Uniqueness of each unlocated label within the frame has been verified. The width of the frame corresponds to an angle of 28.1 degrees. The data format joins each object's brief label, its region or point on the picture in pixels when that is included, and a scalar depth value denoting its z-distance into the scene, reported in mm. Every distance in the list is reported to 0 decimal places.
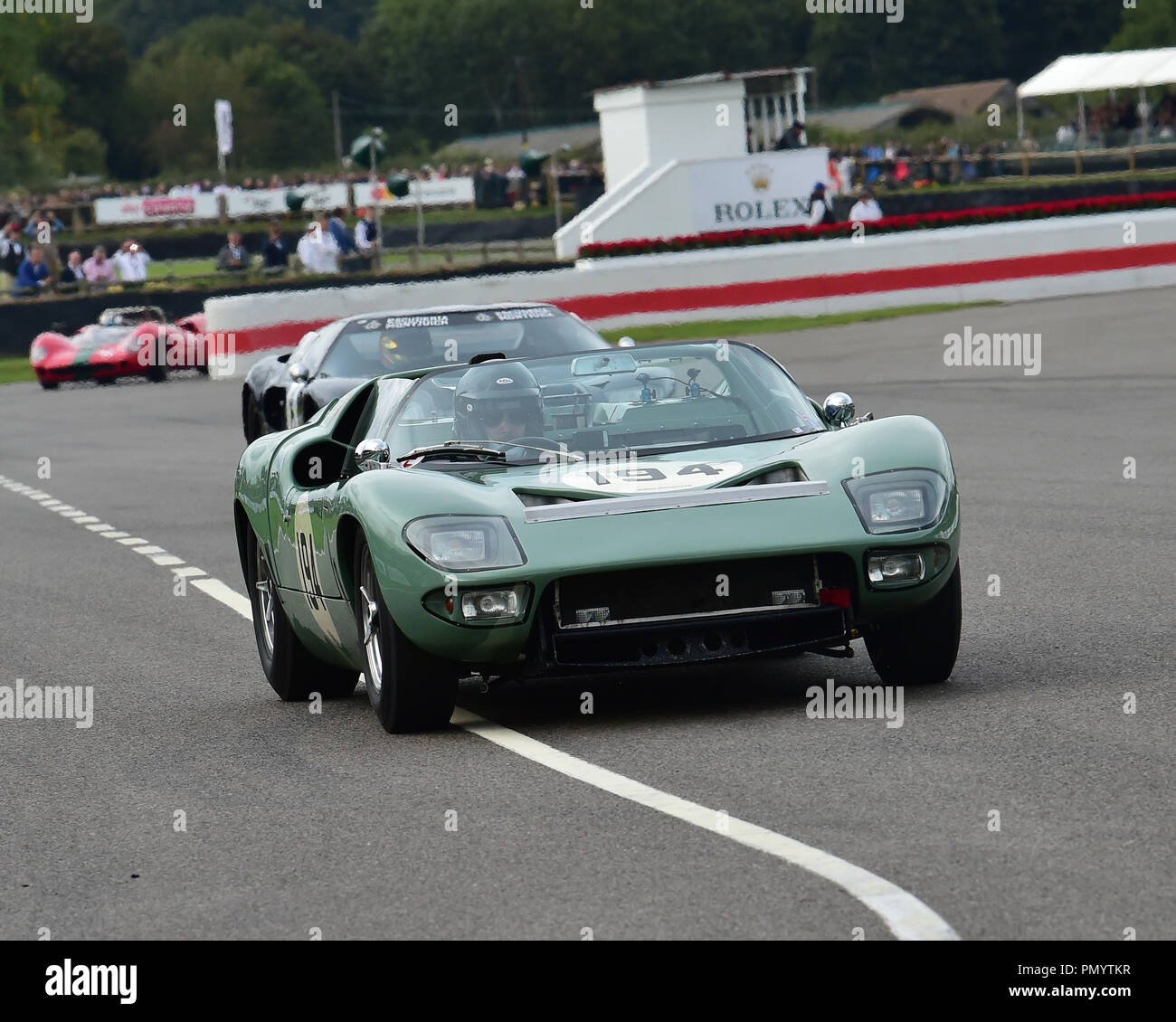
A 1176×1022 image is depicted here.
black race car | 16219
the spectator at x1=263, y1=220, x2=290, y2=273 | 40656
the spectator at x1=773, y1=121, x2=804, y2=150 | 44000
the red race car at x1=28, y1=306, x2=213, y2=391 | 35031
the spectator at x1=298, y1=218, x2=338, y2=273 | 40062
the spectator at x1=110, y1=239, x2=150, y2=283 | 42375
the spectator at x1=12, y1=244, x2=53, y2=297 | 41906
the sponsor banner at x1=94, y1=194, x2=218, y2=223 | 62750
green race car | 7055
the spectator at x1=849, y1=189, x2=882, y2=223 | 39188
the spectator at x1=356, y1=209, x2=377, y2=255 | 43969
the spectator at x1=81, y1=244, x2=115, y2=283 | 42750
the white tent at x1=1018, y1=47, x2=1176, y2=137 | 64562
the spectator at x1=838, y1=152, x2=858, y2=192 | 51188
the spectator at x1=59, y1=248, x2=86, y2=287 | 44812
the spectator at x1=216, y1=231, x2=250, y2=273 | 42750
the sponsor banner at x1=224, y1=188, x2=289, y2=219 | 64375
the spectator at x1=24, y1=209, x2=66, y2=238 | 48625
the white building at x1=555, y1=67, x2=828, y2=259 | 42250
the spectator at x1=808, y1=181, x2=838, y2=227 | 39281
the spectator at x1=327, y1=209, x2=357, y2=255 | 41250
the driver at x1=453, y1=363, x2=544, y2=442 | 8055
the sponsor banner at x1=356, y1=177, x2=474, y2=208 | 67438
